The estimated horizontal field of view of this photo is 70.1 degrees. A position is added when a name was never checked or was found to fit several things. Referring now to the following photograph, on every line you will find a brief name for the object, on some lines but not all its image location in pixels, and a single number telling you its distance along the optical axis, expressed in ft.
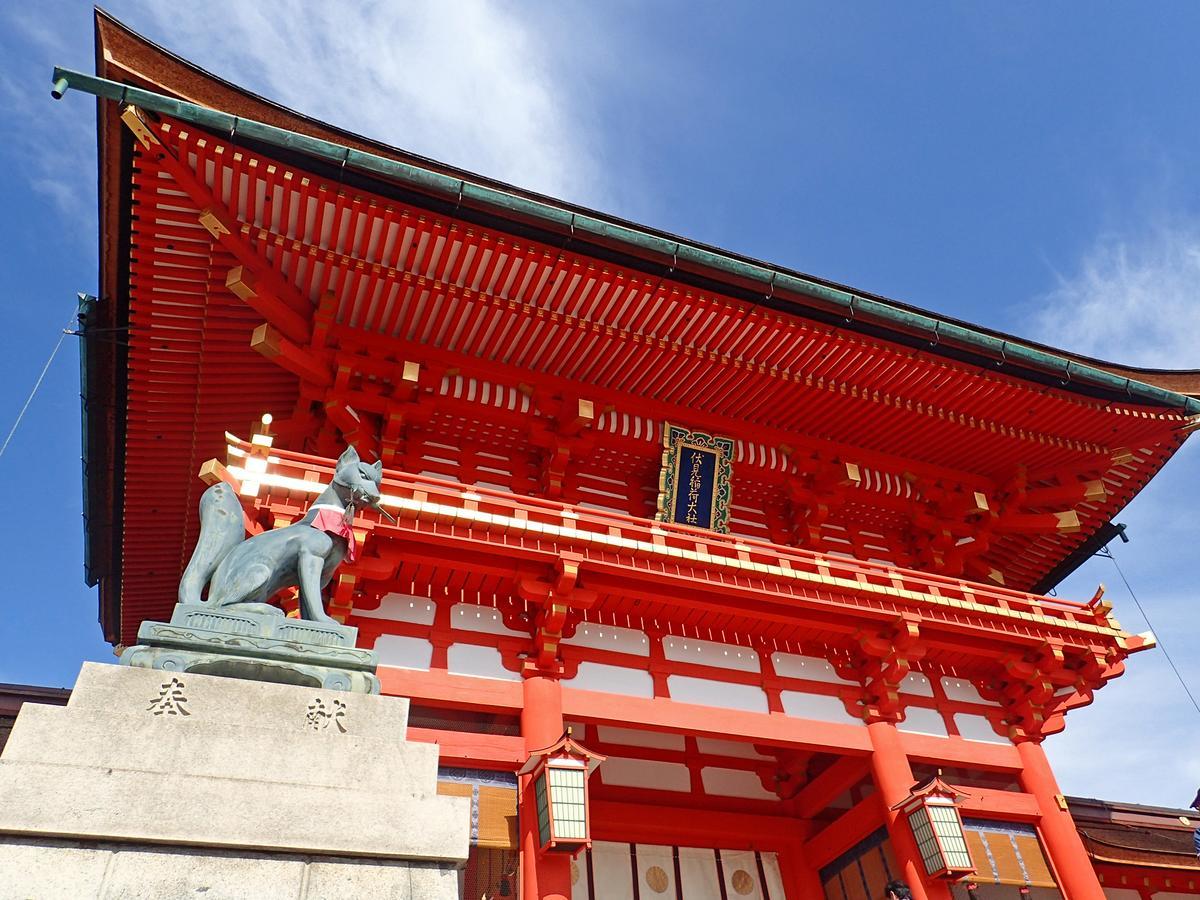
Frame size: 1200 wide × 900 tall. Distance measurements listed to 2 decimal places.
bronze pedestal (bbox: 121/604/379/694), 16.31
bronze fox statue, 17.87
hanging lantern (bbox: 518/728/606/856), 24.23
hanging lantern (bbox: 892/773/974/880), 28.27
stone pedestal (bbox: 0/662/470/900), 13.30
